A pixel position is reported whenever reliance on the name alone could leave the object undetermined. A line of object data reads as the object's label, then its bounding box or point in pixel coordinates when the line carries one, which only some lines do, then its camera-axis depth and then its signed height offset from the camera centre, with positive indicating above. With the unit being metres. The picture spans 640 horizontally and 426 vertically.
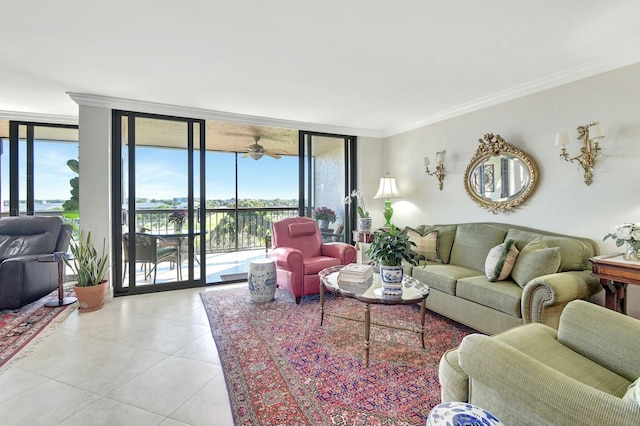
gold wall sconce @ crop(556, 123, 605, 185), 2.79 +0.61
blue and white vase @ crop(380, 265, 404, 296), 2.45 -0.53
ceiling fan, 5.45 +1.10
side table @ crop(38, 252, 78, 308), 3.42 -0.78
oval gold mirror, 3.36 +0.44
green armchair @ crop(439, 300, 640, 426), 0.96 -0.64
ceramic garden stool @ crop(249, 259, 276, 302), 3.60 -0.79
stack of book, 2.68 -0.54
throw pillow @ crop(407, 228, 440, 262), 3.76 -0.39
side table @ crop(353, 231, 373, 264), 4.80 -0.45
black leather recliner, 3.26 -0.47
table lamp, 5.00 +0.38
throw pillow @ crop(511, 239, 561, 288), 2.57 -0.43
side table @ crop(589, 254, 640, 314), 2.21 -0.47
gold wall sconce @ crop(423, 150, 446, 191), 4.33 +0.69
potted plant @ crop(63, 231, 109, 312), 3.35 -0.72
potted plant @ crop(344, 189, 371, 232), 4.90 +0.04
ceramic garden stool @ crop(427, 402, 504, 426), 1.05 -0.72
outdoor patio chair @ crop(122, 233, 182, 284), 3.97 -0.49
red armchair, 3.57 -0.52
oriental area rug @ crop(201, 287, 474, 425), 1.77 -1.11
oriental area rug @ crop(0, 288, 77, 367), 2.53 -1.06
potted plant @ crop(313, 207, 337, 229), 5.20 -0.04
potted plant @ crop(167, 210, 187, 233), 4.27 -0.08
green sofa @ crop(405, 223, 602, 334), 2.32 -0.62
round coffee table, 2.31 -0.64
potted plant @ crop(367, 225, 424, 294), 2.45 -0.35
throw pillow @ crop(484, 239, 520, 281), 2.81 -0.45
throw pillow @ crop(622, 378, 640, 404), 0.90 -0.57
